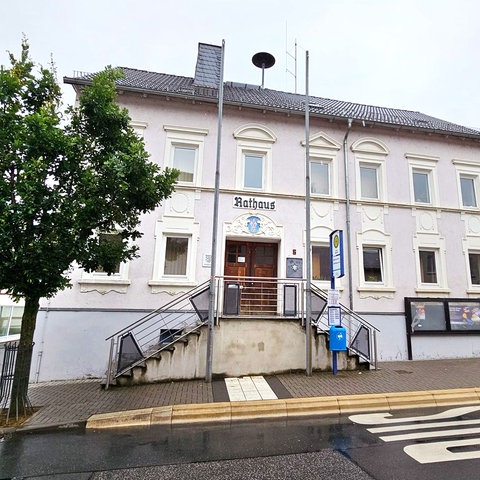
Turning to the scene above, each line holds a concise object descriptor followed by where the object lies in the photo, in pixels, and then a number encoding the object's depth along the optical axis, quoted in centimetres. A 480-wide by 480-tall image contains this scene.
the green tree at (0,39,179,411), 530
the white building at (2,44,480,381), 945
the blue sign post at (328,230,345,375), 780
